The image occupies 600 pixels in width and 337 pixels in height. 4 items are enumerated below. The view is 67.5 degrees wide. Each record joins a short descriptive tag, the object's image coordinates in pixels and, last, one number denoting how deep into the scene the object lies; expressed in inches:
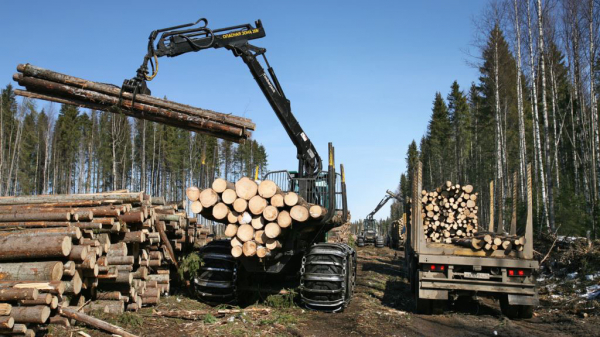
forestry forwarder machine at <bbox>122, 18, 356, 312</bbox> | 316.2
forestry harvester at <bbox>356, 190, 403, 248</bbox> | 1283.2
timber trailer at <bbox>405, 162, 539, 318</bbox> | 317.7
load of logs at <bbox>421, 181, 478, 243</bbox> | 460.8
